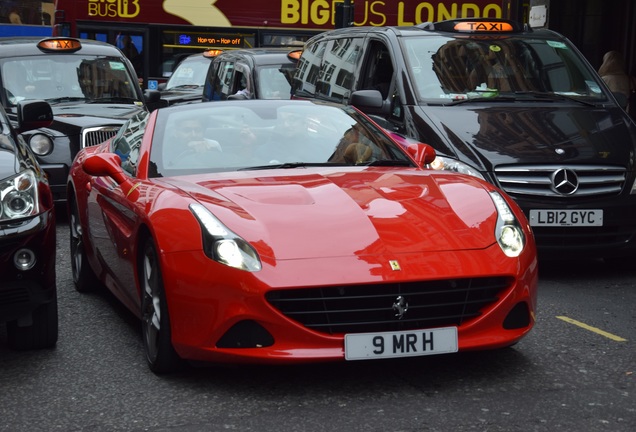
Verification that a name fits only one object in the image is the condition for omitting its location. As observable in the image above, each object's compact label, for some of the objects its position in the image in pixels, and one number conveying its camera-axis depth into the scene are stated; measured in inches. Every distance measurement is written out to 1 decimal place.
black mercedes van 328.8
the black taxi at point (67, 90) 477.4
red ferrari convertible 200.5
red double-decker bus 1031.6
